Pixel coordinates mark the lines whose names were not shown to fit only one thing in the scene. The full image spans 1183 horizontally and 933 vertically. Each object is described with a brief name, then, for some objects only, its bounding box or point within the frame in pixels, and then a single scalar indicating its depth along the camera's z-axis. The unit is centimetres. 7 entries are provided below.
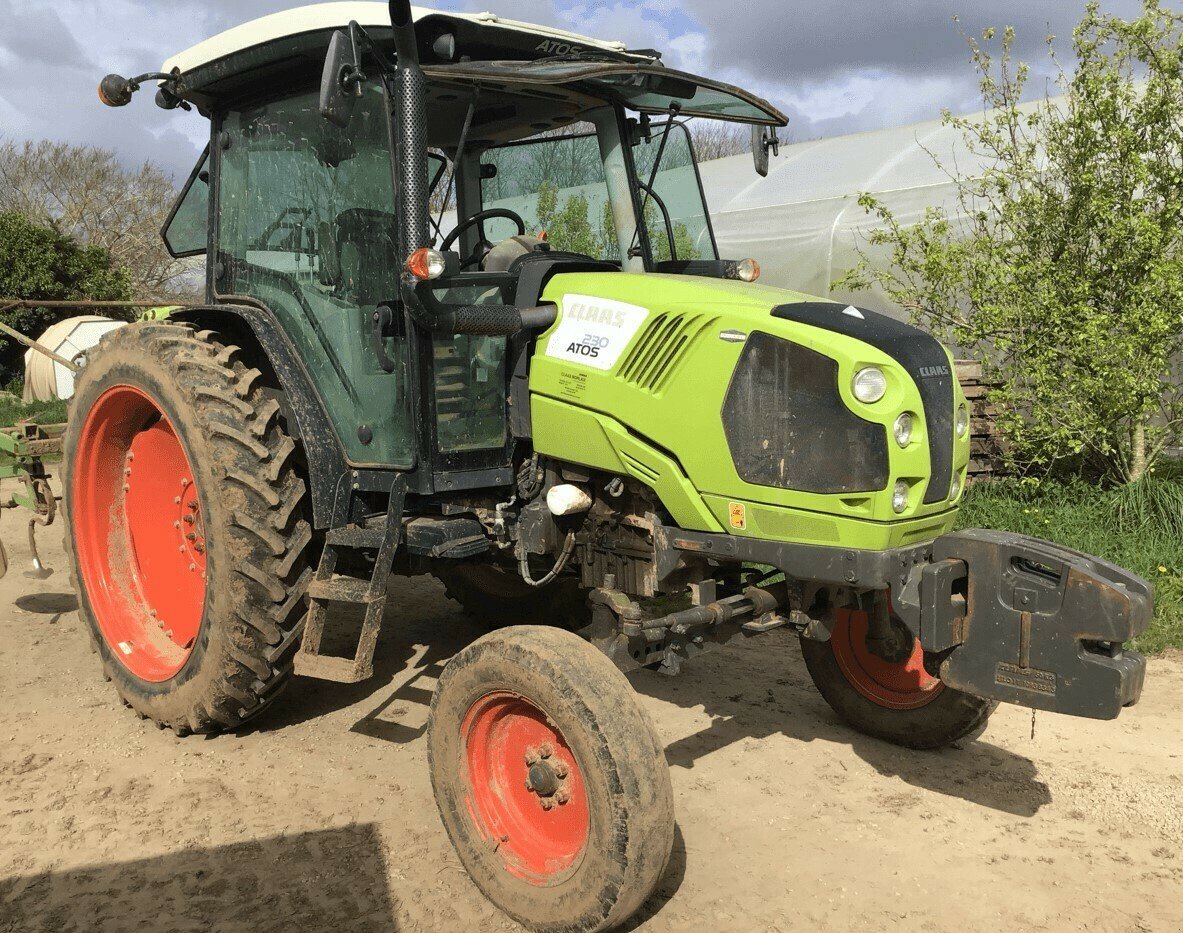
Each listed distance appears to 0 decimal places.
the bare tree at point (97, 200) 2981
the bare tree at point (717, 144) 3247
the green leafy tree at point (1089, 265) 660
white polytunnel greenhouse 1066
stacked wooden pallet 759
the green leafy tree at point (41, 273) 1903
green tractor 299
